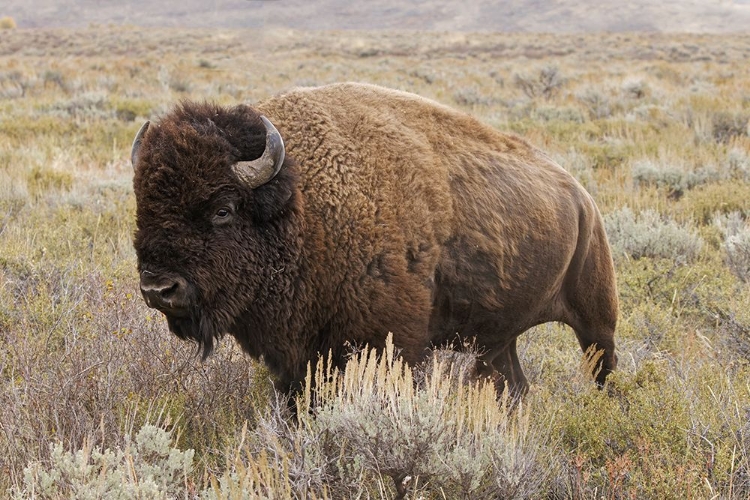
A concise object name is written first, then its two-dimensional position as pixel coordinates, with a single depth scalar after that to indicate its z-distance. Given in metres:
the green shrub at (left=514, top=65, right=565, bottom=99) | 37.84
